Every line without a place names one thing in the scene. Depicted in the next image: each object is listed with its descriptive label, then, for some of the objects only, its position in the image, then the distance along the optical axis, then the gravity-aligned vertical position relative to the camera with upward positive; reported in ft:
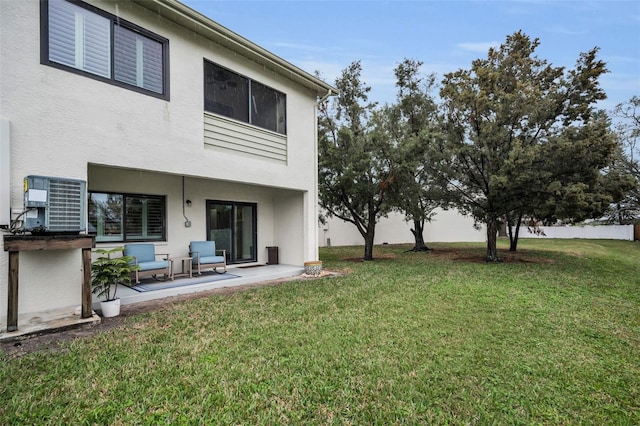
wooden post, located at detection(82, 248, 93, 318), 15.12 -2.59
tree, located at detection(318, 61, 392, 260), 36.40 +7.88
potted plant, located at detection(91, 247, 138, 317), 16.38 -2.45
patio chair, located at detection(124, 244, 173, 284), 22.02 -2.35
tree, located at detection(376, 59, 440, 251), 36.27 +10.36
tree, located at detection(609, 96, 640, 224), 71.56 +19.79
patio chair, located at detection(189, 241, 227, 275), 25.63 -2.36
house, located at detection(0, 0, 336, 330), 15.33 +6.41
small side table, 24.91 -3.30
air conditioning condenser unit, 13.83 +1.24
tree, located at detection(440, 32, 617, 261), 31.35 +9.46
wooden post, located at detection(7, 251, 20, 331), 13.41 -2.63
